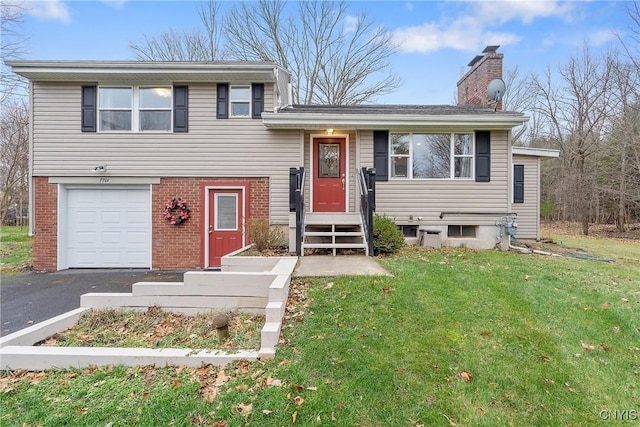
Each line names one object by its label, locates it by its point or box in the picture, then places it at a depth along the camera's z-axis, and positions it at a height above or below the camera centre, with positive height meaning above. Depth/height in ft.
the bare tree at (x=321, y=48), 57.16 +31.88
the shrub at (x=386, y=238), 21.33 -1.91
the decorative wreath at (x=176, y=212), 26.04 -0.18
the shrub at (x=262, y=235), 22.18 -1.90
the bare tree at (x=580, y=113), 55.47 +20.48
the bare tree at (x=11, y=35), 33.91 +20.58
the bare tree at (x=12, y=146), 49.67 +10.71
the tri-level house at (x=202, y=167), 25.82 +3.87
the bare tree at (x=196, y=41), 59.41 +34.17
